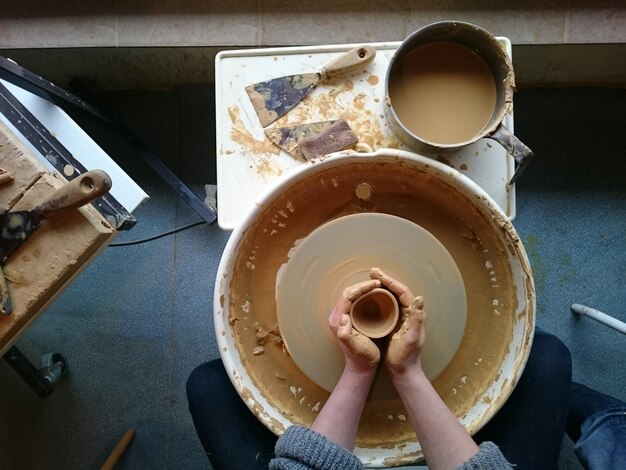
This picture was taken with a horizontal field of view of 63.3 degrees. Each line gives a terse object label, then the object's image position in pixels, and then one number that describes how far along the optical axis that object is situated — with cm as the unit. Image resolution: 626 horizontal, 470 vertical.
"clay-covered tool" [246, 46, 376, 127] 103
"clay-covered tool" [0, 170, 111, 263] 81
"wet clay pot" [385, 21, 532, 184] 91
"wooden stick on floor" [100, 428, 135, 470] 153
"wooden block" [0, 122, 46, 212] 89
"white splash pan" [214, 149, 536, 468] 96
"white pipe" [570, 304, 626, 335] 139
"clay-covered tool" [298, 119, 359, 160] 102
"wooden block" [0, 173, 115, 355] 89
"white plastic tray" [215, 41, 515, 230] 104
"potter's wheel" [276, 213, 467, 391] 107
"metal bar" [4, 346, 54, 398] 147
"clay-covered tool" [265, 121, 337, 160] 103
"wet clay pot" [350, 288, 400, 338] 102
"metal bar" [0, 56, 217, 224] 125
